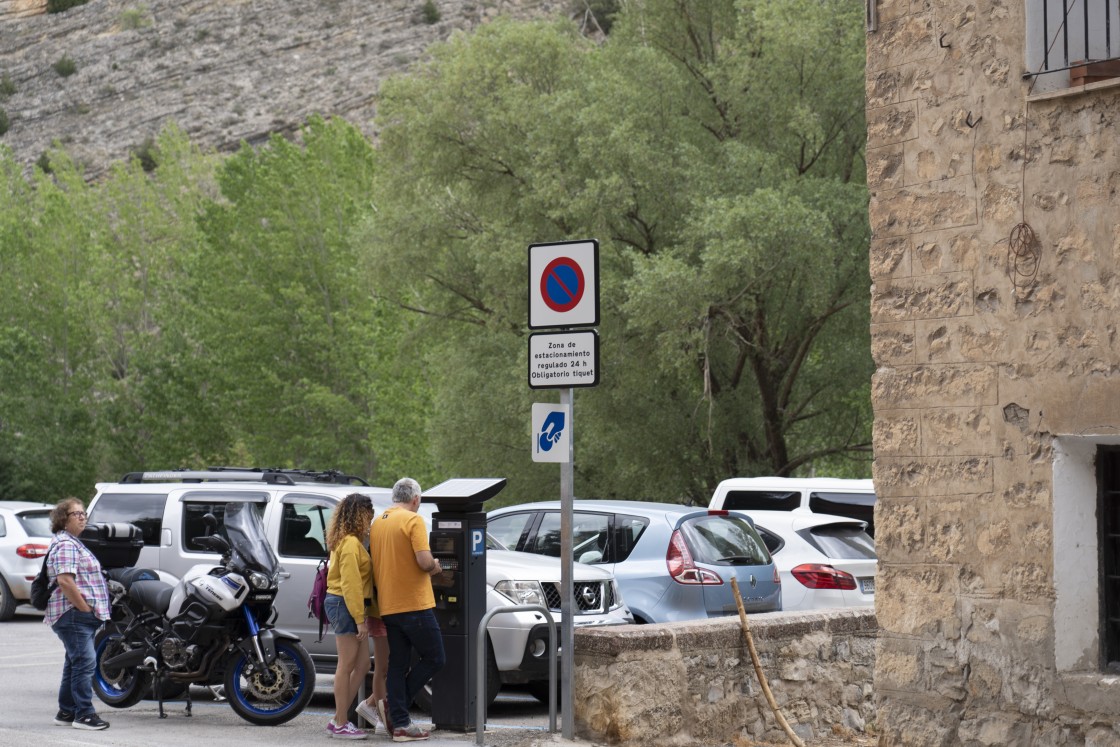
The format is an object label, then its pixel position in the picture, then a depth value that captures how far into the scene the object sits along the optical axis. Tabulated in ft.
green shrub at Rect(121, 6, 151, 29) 370.53
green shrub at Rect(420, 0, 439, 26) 340.59
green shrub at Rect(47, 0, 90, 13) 394.11
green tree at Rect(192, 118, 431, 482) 124.47
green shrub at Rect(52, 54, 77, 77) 353.92
